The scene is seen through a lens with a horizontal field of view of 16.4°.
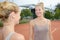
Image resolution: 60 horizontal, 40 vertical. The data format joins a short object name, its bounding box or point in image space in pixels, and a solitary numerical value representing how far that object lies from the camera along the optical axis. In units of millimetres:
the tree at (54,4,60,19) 12865
